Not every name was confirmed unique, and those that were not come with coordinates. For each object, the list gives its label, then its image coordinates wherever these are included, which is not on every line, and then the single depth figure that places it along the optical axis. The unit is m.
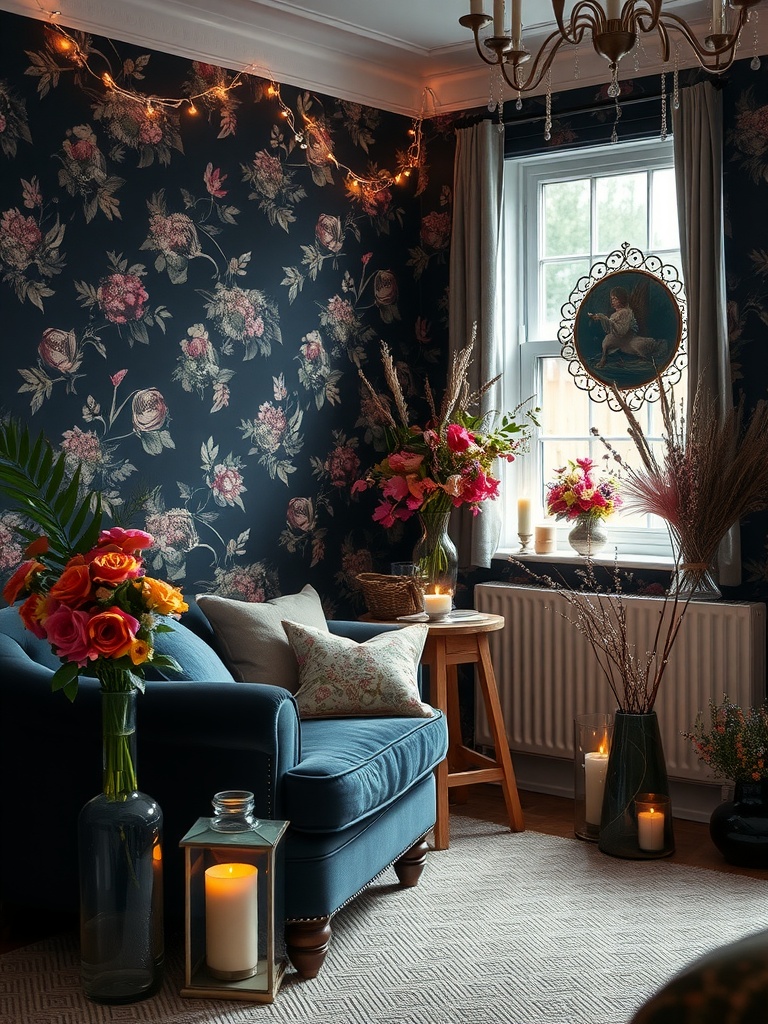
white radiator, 4.01
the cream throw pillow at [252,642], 3.56
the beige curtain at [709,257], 4.02
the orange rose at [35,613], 2.69
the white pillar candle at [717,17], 2.21
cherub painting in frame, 4.33
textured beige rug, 2.72
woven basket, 4.06
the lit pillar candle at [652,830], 3.74
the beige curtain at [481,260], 4.55
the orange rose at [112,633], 2.63
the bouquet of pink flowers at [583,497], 4.33
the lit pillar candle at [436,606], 4.00
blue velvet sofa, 2.81
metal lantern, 2.68
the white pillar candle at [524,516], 4.65
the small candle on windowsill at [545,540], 4.59
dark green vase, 3.74
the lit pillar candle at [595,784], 3.92
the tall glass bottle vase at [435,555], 4.12
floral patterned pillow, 3.43
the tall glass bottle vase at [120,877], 2.70
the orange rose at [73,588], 2.66
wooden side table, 3.90
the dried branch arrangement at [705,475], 3.86
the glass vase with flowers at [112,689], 2.67
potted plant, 3.62
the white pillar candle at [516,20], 2.36
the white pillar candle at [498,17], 2.25
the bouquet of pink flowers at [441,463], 4.06
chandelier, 2.13
